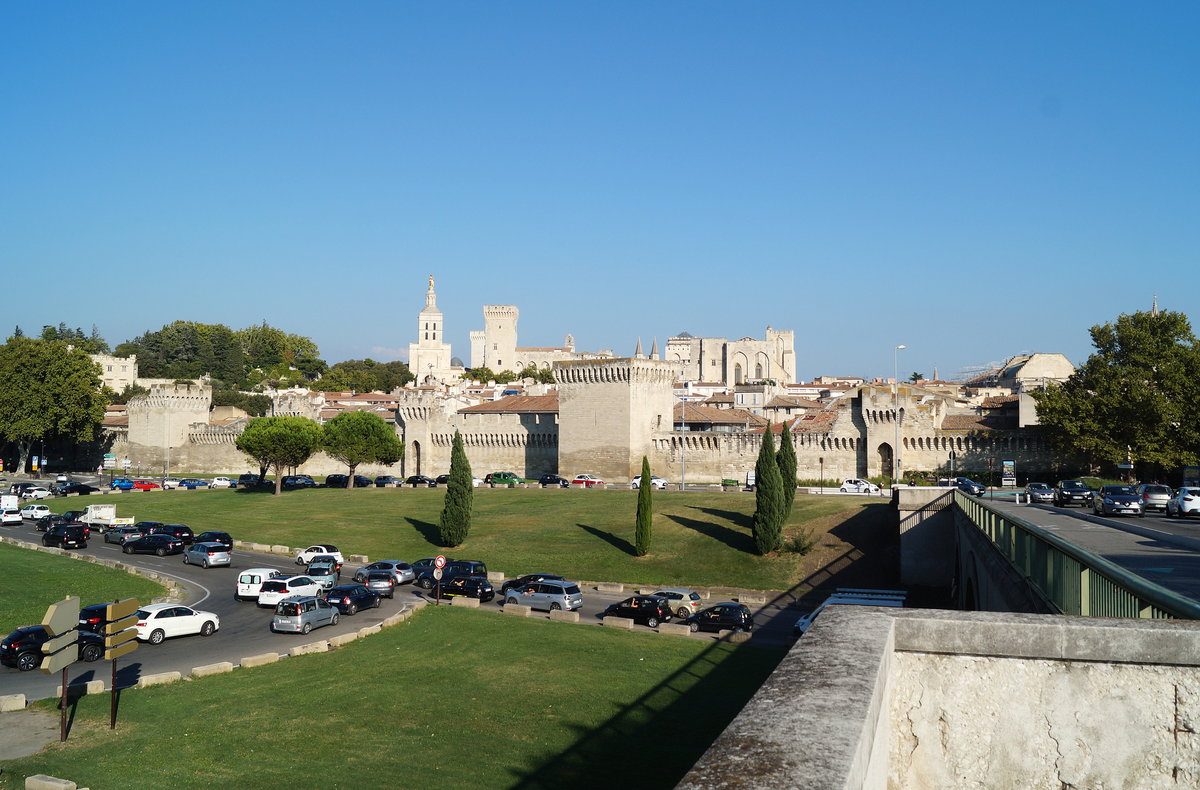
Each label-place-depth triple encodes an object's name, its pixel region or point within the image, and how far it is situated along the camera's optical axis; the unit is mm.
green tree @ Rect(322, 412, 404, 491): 69562
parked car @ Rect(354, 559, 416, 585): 37094
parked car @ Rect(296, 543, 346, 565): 40938
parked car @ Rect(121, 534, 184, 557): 42844
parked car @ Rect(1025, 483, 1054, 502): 42750
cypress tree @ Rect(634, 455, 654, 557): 41938
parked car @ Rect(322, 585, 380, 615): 30734
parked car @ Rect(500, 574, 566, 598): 33844
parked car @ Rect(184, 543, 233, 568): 39781
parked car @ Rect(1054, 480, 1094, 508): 36750
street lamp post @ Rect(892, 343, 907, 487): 61000
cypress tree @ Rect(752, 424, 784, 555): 40188
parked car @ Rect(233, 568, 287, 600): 32781
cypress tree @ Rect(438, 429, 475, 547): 45812
